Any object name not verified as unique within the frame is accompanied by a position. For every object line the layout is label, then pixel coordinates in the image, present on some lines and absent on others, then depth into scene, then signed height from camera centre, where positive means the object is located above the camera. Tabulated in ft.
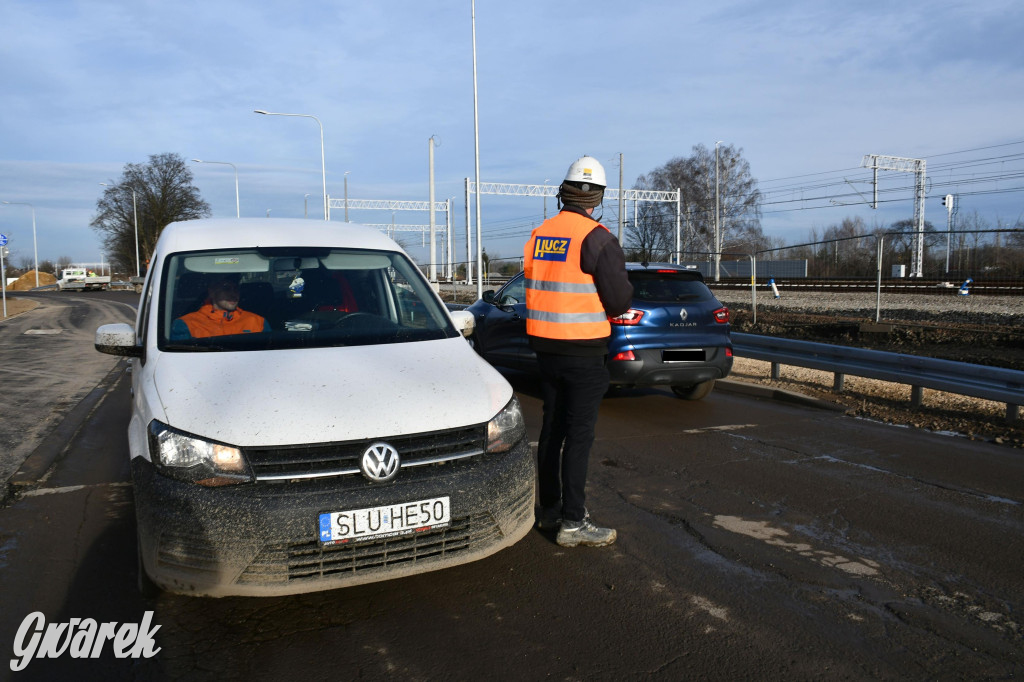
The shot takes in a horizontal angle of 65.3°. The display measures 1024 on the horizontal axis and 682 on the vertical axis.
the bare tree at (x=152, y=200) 212.02 +18.82
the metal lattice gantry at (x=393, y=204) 212.84 +17.46
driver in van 13.66 -0.86
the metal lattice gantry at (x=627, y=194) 176.65 +16.48
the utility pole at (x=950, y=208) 190.37 +13.97
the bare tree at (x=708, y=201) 210.79 +17.14
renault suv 26.68 -2.36
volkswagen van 10.23 -2.49
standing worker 13.56 -0.83
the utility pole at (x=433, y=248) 114.42 +2.82
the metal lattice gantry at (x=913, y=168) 174.70 +20.96
